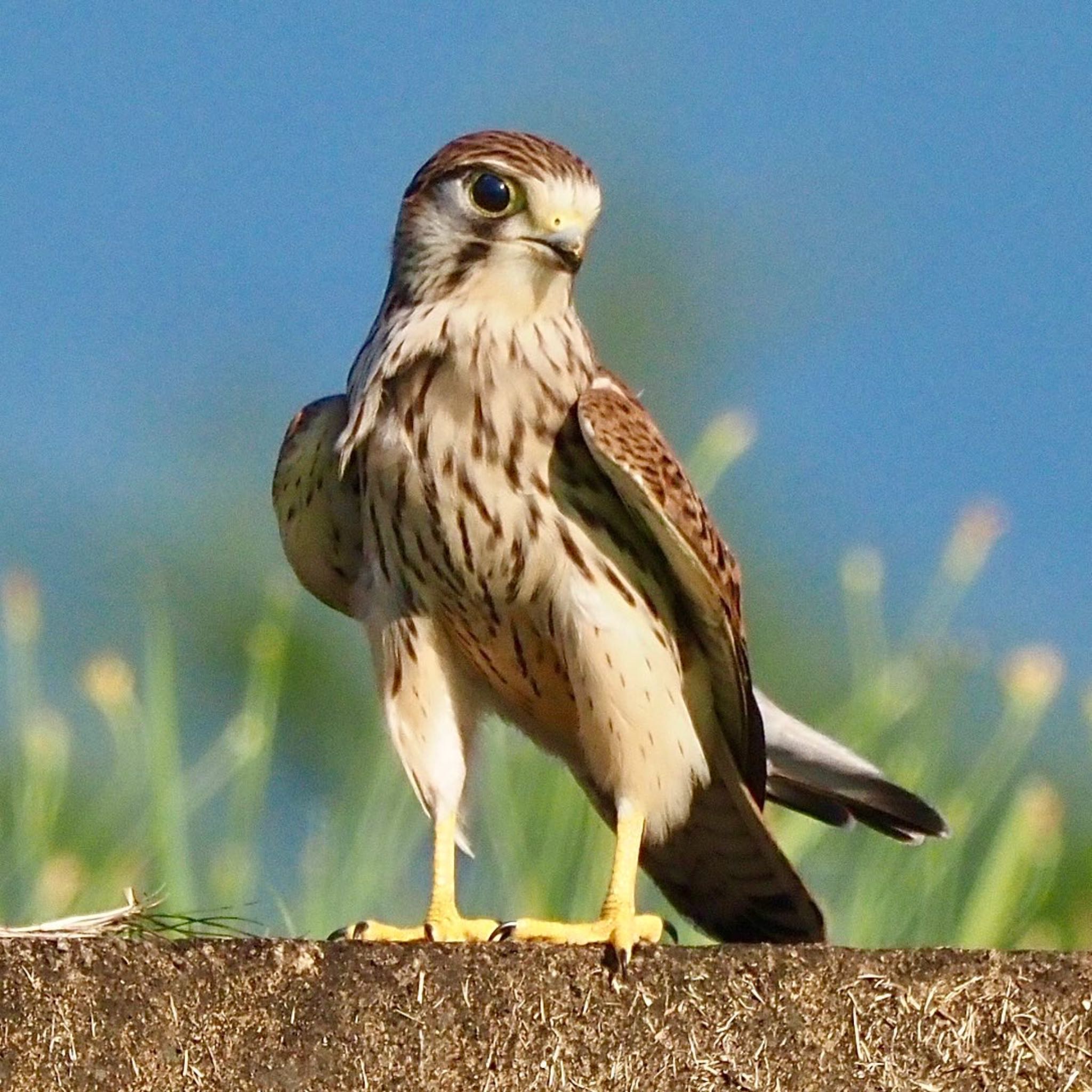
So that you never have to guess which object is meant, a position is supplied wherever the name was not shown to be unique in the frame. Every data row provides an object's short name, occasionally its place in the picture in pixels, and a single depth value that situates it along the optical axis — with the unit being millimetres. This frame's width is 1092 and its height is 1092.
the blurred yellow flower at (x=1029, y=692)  6992
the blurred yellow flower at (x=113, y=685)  6605
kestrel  6051
